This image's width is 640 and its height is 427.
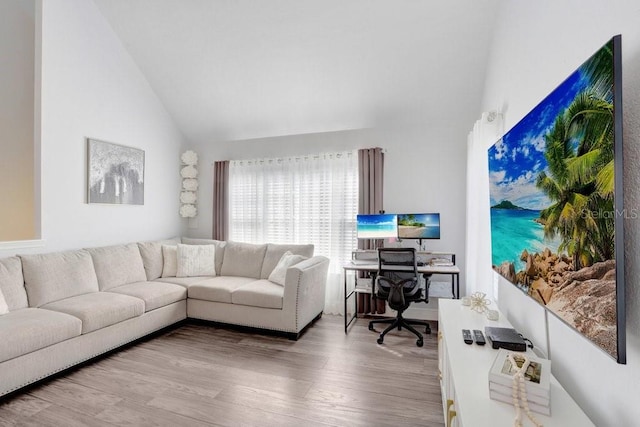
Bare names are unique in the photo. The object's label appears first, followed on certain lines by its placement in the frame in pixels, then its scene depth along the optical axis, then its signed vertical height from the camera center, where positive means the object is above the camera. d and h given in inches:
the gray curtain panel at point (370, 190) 149.9 +12.2
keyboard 138.0 -20.4
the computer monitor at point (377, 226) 139.0 -4.6
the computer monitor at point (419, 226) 135.0 -4.4
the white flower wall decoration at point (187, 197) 183.0 +10.5
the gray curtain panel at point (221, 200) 178.7 +8.6
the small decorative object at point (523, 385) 41.0 -22.6
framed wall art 135.0 +19.0
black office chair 118.7 -24.3
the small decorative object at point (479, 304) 80.7 -22.6
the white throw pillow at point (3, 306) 93.6 -27.5
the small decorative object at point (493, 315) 75.9 -23.9
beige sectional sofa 89.3 -29.9
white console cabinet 39.9 -25.6
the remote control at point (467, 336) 62.6 -24.5
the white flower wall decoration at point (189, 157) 181.8 +33.4
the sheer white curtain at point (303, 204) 156.0 +5.9
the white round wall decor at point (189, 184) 183.8 +18.1
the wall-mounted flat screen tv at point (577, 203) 32.7 +1.7
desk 121.5 -21.3
